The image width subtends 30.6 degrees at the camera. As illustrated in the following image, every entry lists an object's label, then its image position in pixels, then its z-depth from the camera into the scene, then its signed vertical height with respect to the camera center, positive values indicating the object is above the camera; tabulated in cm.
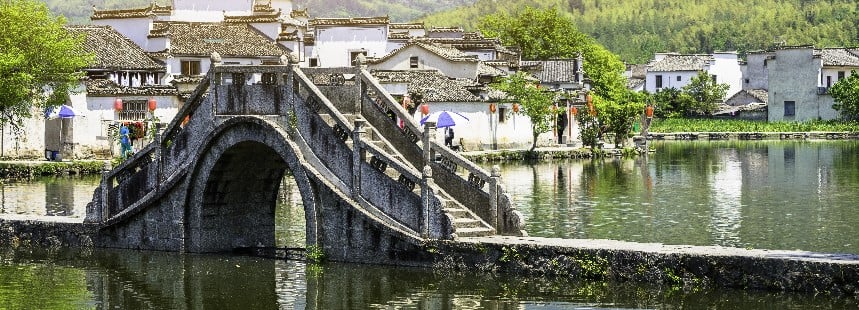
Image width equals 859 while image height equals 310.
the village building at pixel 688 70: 15000 +637
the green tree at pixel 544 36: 13250 +881
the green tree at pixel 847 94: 11556 +296
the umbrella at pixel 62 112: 7006 +142
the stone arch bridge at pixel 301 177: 3122 -78
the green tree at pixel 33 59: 6406 +357
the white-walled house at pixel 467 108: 8362 +165
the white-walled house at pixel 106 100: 7188 +199
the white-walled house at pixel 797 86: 12344 +383
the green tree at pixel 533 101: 8531 +202
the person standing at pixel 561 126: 9744 +72
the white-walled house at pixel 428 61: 9438 +472
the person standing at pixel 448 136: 8168 +12
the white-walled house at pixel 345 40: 9738 +634
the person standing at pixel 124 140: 6507 +11
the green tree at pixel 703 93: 13712 +378
